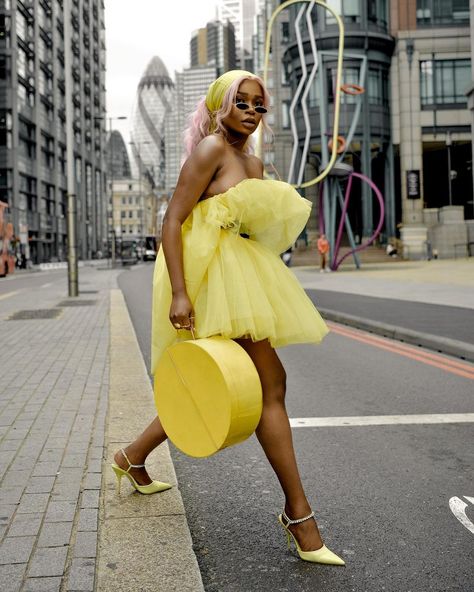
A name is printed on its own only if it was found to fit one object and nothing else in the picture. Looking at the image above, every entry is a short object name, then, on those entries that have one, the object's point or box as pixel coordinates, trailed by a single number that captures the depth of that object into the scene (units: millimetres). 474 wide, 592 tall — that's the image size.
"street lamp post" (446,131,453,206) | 51625
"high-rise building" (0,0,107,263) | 65625
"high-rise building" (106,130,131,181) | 182750
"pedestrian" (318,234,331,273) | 31797
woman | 2754
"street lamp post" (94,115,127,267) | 55662
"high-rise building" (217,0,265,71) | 156225
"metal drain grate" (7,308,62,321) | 13230
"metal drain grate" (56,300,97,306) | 16583
